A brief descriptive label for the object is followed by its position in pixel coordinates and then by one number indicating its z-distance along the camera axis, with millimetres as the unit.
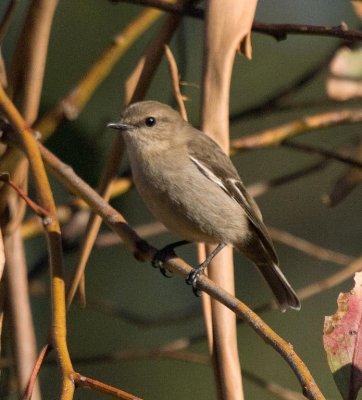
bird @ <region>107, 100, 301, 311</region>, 3923
